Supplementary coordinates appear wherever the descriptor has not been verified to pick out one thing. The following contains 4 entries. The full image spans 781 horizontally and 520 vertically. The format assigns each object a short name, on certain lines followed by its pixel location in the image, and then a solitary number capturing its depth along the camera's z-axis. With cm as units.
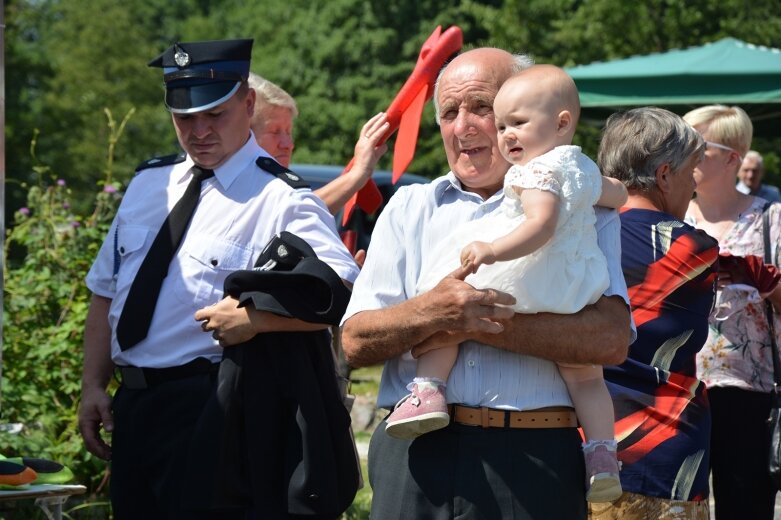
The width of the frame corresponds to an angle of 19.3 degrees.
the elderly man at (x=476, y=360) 552
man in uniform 714
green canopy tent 1592
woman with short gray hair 691
